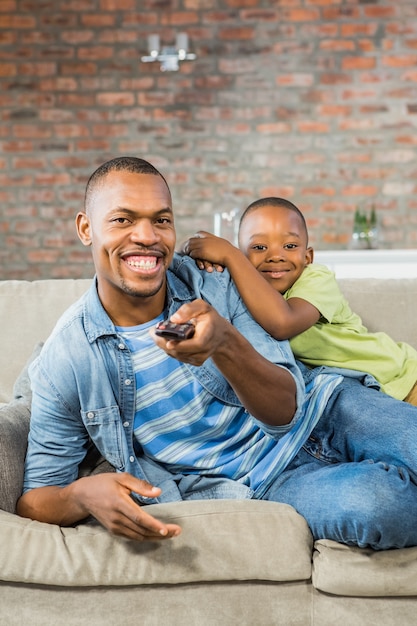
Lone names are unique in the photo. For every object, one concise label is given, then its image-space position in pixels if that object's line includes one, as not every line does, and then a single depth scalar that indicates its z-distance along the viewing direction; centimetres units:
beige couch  155
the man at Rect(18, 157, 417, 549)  159
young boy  183
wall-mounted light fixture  460
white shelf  405
